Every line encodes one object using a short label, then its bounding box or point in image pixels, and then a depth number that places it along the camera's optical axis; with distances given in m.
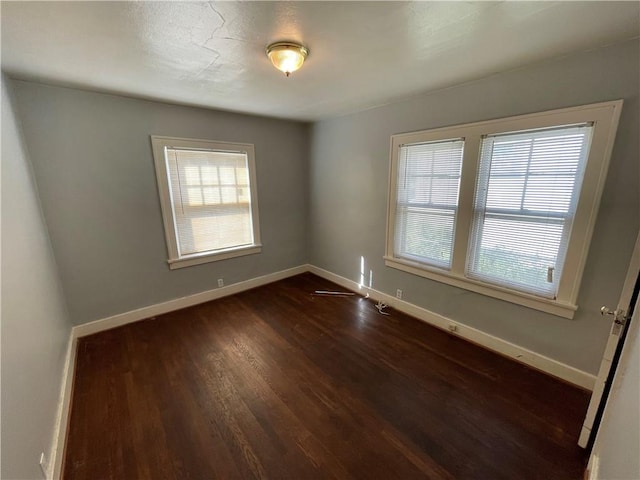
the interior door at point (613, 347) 1.32
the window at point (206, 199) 3.01
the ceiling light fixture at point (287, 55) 1.60
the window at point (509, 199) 1.83
